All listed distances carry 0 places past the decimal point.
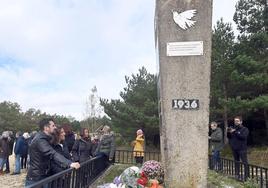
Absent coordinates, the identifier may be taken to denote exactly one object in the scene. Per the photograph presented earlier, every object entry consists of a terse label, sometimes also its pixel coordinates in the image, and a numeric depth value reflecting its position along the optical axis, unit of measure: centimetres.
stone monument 286
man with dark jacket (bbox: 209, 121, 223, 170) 522
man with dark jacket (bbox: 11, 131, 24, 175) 686
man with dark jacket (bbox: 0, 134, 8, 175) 687
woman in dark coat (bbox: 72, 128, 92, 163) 508
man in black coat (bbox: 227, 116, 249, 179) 449
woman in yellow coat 644
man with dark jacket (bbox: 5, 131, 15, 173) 716
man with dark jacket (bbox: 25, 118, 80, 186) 248
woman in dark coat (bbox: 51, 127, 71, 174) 276
